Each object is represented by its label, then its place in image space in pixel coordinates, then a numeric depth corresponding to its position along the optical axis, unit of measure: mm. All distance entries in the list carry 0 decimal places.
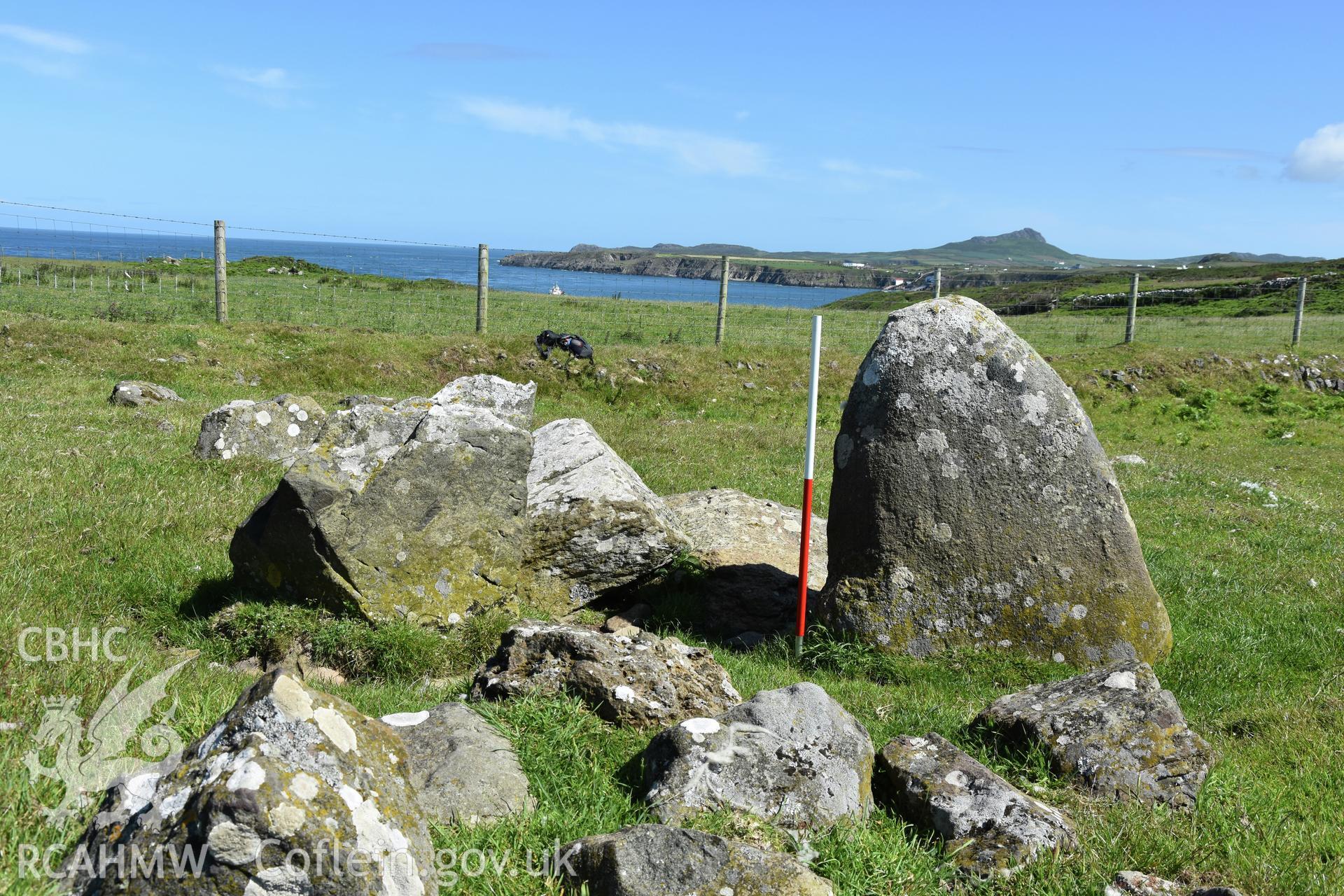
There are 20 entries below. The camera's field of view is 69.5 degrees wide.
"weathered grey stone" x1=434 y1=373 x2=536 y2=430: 11164
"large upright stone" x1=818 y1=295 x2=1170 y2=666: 8008
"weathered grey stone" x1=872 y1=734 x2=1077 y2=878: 4895
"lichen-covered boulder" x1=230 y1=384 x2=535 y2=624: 7828
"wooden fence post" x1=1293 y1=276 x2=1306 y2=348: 32656
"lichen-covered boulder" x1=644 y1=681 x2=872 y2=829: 5047
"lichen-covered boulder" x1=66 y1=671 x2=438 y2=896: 3574
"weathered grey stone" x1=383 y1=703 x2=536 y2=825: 4871
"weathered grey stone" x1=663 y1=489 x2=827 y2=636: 9250
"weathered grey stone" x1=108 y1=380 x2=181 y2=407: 15352
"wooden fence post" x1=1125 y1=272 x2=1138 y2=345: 29802
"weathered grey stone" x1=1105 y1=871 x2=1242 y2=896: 4578
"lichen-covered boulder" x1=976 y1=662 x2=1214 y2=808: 5660
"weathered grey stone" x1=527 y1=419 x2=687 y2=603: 8703
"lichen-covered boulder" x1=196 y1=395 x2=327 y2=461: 12180
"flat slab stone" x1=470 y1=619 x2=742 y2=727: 6184
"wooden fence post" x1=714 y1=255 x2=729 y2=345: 26094
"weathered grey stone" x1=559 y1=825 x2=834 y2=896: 4145
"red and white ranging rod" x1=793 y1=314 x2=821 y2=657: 8023
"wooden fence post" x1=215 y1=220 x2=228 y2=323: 22328
